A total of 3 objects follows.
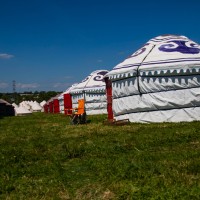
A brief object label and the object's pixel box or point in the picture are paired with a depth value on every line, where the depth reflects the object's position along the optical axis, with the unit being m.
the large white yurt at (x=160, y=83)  12.38
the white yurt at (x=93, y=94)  23.86
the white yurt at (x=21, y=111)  40.10
